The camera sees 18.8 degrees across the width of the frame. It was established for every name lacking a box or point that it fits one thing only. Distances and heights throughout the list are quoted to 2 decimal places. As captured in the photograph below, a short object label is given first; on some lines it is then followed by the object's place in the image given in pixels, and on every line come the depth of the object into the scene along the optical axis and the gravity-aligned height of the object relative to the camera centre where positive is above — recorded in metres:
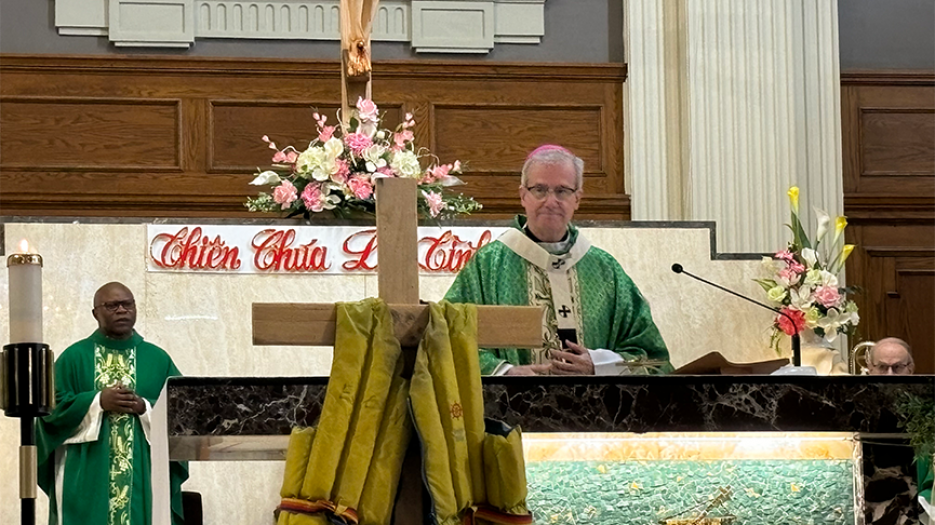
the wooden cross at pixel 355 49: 13.54 +1.21
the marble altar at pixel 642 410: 5.67 -0.23
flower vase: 13.20 -0.28
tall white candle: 5.34 +0.01
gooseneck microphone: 10.90 -0.22
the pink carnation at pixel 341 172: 12.82 +0.58
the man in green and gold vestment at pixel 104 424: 12.27 -0.52
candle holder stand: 5.23 -0.16
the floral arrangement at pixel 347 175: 12.87 +0.58
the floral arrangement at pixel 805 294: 13.11 +0.00
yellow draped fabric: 5.11 -0.25
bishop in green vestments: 8.48 +0.06
